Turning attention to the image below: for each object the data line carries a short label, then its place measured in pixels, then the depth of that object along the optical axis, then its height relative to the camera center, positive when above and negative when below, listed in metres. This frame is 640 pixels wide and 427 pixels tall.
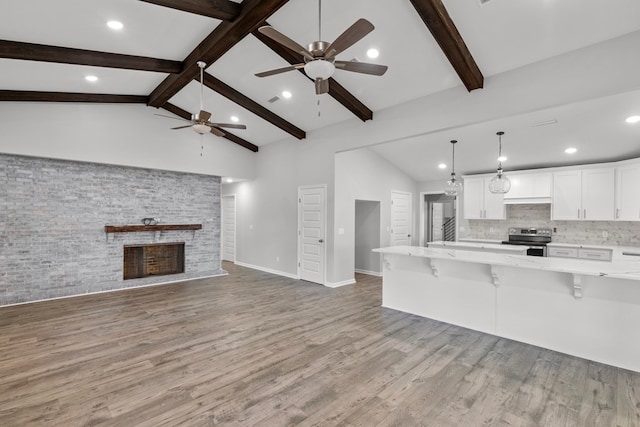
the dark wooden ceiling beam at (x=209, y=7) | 3.13 +2.20
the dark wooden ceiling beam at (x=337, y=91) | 4.01 +1.90
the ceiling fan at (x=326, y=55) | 2.40 +1.37
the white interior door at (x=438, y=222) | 9.66 -0.19
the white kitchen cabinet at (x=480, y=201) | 7.01 +0.35
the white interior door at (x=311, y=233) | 6.49 -0.38
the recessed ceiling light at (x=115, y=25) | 3.53 +2.16
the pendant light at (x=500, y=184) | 4.52 +0.47
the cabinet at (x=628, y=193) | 5.33 +0.43
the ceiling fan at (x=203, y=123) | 4.43 +1.33
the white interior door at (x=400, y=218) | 7.83 -0.06
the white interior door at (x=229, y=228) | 9.17 -0.42
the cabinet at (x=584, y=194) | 5.69 +0.43
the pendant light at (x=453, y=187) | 5.26 +0.49
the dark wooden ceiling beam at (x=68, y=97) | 4.83 +1.94
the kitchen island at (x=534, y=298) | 3.04 -0.95
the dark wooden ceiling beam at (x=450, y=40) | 3.02 +1.88
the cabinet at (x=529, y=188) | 6.39 +0.60
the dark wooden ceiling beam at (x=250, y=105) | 5.22 +2.03
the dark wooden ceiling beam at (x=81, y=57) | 3.61 +2.01
